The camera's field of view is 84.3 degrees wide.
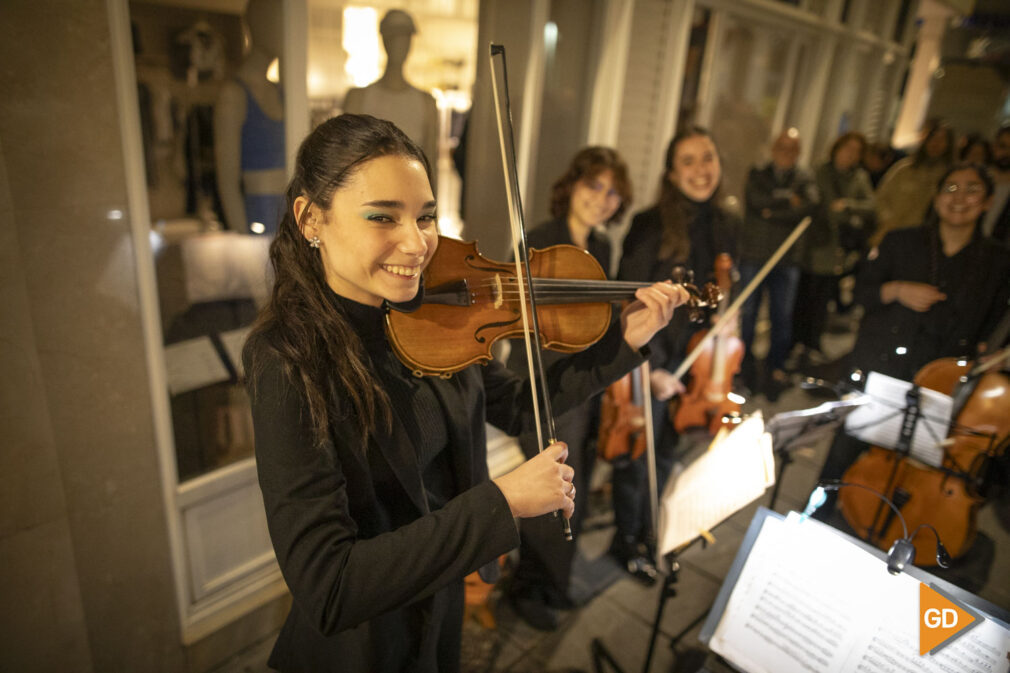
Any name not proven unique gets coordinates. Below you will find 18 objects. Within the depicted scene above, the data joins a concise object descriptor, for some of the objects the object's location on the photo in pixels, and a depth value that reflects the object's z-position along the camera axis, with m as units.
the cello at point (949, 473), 2.03
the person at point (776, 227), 4.02
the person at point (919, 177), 3.99
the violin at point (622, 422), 2.32
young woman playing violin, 0.89
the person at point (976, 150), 3.76
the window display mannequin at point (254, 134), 1.88
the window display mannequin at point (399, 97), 1.71
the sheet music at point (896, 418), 1.96
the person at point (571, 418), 2.10
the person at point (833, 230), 4.58
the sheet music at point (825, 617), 1.03
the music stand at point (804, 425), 1.60
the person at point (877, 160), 5.27
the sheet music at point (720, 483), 1.37
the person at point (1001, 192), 2.80
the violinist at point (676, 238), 1.92
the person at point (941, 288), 2.27
